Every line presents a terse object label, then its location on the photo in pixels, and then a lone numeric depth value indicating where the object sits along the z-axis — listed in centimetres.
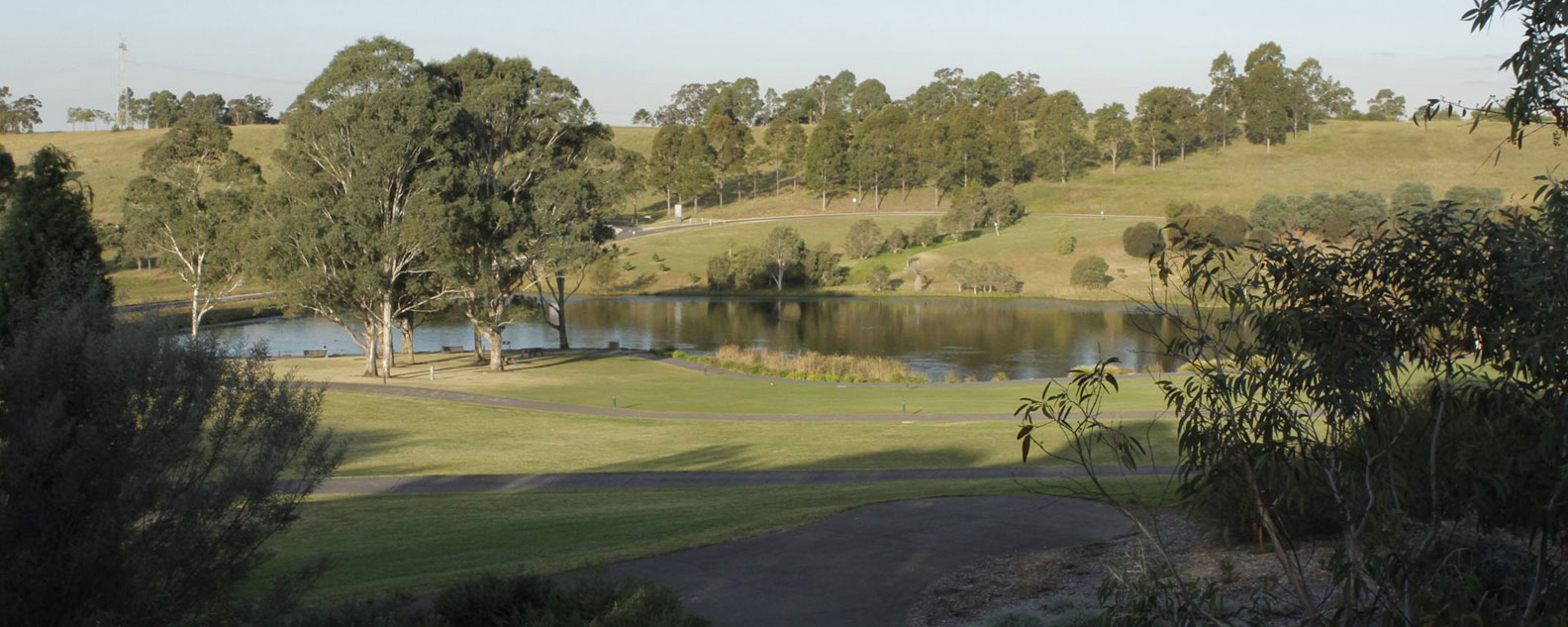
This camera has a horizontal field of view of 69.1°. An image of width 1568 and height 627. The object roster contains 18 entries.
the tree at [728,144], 12706
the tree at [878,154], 12262
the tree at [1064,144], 12350
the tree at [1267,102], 12544
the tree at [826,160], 12294
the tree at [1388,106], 17412
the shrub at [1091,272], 8337
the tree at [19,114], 14812
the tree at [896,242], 9994
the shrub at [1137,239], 8488
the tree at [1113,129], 12319
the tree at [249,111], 16125
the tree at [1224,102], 12719
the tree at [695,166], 12131
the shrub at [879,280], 8912
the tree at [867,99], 18400
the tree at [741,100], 18488
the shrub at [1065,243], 9181
